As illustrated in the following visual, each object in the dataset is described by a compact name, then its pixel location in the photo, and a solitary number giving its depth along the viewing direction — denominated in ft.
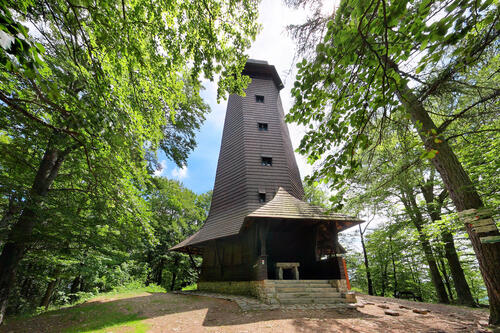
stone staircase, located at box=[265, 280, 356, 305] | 22.84
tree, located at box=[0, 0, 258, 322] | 11.78
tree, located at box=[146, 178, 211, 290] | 65.51
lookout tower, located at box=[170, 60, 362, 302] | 27.11
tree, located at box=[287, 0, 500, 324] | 5.73
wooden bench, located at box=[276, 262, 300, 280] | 27.12
